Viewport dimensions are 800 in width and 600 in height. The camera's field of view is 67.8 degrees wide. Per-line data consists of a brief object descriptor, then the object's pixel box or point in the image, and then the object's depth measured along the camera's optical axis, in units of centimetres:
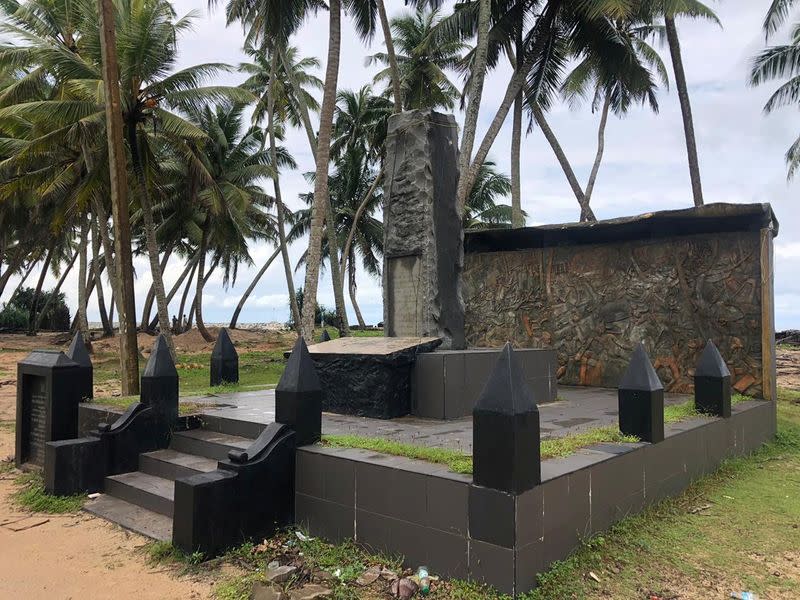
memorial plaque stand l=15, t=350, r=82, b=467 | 745
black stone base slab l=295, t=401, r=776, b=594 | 378
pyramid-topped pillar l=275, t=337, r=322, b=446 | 518
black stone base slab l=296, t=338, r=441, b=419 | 682
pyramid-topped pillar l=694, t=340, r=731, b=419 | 702
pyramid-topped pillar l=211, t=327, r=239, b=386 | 1007
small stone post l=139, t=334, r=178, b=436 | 670
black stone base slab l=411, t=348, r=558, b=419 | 682
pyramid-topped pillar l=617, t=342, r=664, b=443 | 541
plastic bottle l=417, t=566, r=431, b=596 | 394
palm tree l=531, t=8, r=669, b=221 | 1600
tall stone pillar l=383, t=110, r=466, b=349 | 790
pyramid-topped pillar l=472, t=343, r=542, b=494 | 373
